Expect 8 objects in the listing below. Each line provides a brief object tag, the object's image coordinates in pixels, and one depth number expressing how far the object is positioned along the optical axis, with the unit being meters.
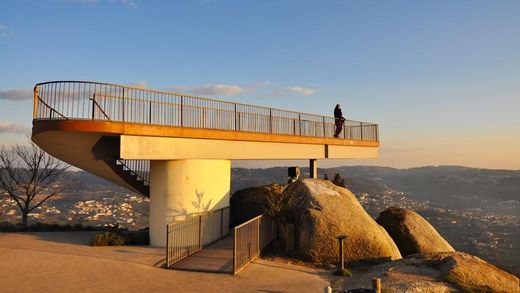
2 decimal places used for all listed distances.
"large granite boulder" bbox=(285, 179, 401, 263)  15.47
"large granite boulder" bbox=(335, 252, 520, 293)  11.34
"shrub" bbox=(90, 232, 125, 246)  16.47
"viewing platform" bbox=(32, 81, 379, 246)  14.23
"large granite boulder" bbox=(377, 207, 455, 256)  18.39
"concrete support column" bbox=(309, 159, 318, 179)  27.61
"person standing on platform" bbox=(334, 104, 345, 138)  28.95
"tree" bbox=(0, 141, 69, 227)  26.23
